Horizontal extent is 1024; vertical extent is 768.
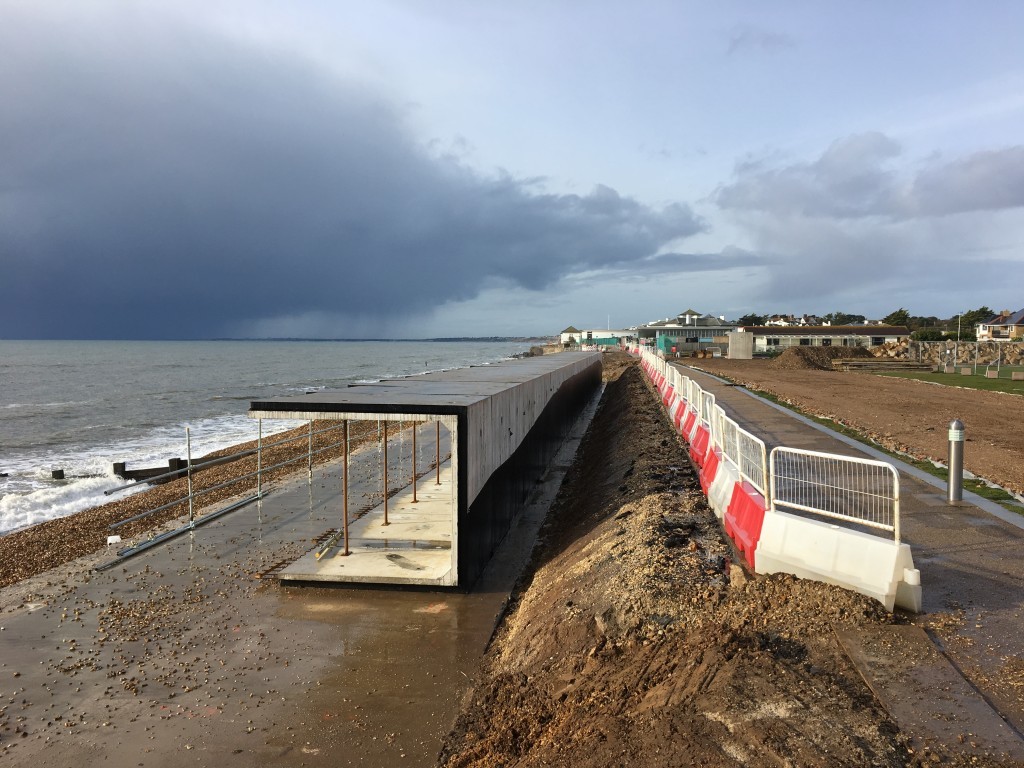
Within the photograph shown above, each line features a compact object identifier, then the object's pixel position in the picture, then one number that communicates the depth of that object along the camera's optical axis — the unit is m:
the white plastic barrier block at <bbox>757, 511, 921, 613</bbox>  5.86
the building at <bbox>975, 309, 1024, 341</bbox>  101.19
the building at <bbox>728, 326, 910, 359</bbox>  83.06
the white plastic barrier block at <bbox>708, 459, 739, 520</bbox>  8.66
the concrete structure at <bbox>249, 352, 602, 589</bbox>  9.16
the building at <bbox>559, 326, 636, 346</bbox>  151.38
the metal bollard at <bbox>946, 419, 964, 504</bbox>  9.13
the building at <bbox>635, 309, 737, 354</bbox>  114.06
